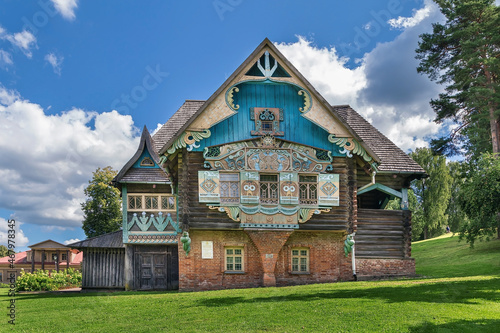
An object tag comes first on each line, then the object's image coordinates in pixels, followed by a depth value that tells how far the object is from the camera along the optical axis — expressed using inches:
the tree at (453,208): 2380.7
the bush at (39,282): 1116.0
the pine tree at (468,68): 1295.5
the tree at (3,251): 3451.3
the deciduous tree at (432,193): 2317.9
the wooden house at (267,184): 848.9
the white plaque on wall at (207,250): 861.2
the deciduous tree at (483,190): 887.7
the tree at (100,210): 1907.0
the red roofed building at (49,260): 2180.1
